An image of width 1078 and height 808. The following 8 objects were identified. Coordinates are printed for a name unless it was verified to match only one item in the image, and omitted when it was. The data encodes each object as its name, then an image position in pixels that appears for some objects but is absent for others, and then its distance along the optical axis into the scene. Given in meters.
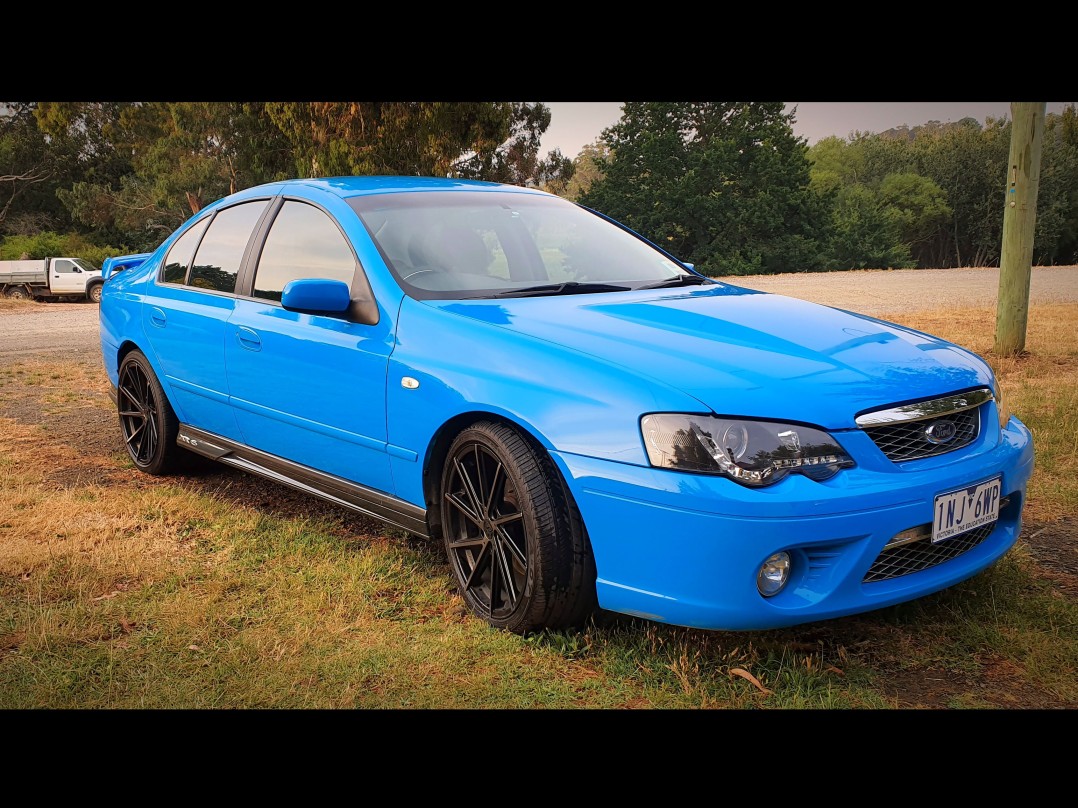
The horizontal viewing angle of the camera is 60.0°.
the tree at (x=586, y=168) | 40.56
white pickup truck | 27.17
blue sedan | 2.64
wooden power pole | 8.54
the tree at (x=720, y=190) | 38.38
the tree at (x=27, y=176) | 42.31
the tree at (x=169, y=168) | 27.25
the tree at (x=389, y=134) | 19.53
